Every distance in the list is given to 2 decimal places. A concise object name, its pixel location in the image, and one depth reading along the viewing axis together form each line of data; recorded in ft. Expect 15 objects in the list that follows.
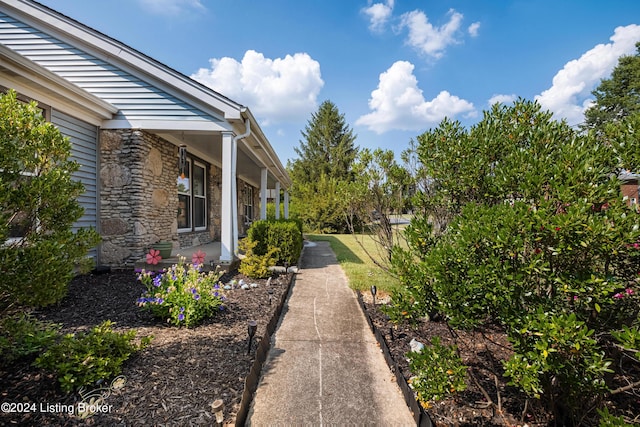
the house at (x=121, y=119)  18.66
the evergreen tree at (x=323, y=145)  96.43
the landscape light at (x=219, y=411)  5.70
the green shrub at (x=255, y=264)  18.92
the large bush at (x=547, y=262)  4.38
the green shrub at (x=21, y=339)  6.81
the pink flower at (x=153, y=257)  17.93
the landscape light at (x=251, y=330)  8.83
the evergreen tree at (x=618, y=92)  78.46
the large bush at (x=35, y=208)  6.31
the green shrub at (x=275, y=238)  21.48
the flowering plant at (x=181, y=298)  11.03
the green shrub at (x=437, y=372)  5.86
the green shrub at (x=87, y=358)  6.90
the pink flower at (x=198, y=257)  15.57
